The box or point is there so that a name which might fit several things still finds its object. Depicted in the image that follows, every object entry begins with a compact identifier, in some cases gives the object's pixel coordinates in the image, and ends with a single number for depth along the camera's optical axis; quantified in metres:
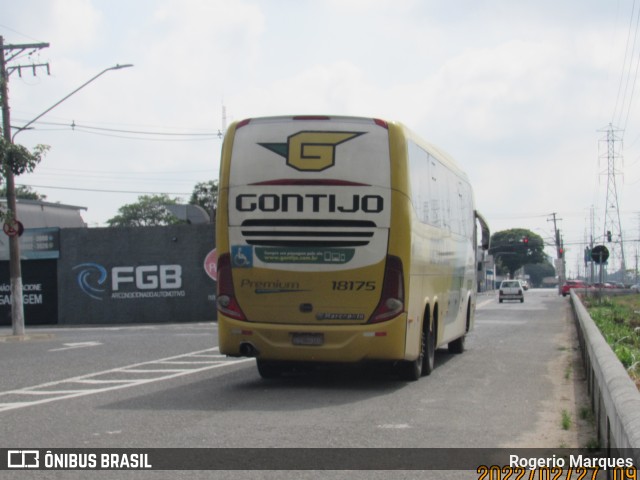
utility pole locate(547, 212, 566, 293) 104.28
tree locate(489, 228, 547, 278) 157.62
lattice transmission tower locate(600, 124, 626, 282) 76.88
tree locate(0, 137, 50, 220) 25.89
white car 63.90
